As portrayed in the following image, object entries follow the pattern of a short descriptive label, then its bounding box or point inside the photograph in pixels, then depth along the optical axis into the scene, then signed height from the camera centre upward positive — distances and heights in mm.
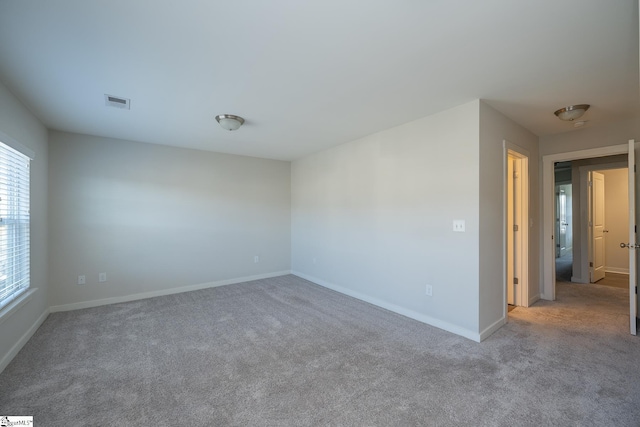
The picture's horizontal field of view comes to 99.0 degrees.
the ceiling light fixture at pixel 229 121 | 3195 +1122
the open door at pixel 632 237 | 2854 -235
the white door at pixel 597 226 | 5055 -218
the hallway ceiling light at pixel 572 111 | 2916 +1131
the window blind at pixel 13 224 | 2430 -76
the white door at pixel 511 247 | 3771 -446
